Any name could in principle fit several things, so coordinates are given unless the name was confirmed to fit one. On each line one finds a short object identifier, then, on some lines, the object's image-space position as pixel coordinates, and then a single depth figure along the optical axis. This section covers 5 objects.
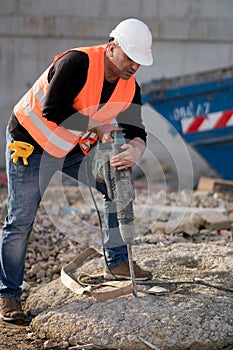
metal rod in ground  5.73
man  5.45
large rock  5.26
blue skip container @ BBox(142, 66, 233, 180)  11.34
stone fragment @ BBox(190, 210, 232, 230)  8.94
